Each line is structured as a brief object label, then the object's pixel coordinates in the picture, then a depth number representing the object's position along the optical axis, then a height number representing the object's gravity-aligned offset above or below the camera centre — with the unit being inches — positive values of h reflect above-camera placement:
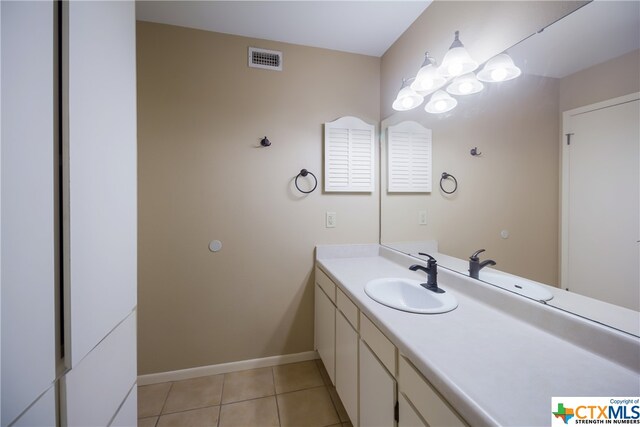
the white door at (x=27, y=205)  18.9 +0.5
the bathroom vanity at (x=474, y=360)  25.2 -17.9
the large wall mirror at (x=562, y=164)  30.9 +7.7
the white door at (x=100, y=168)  25.2 +5.1
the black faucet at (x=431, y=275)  53.5 -13.6
